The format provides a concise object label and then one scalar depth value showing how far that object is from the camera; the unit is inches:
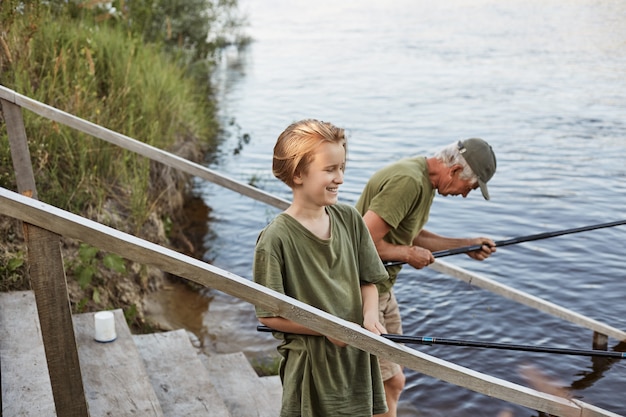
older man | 156.0
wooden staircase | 141.0
